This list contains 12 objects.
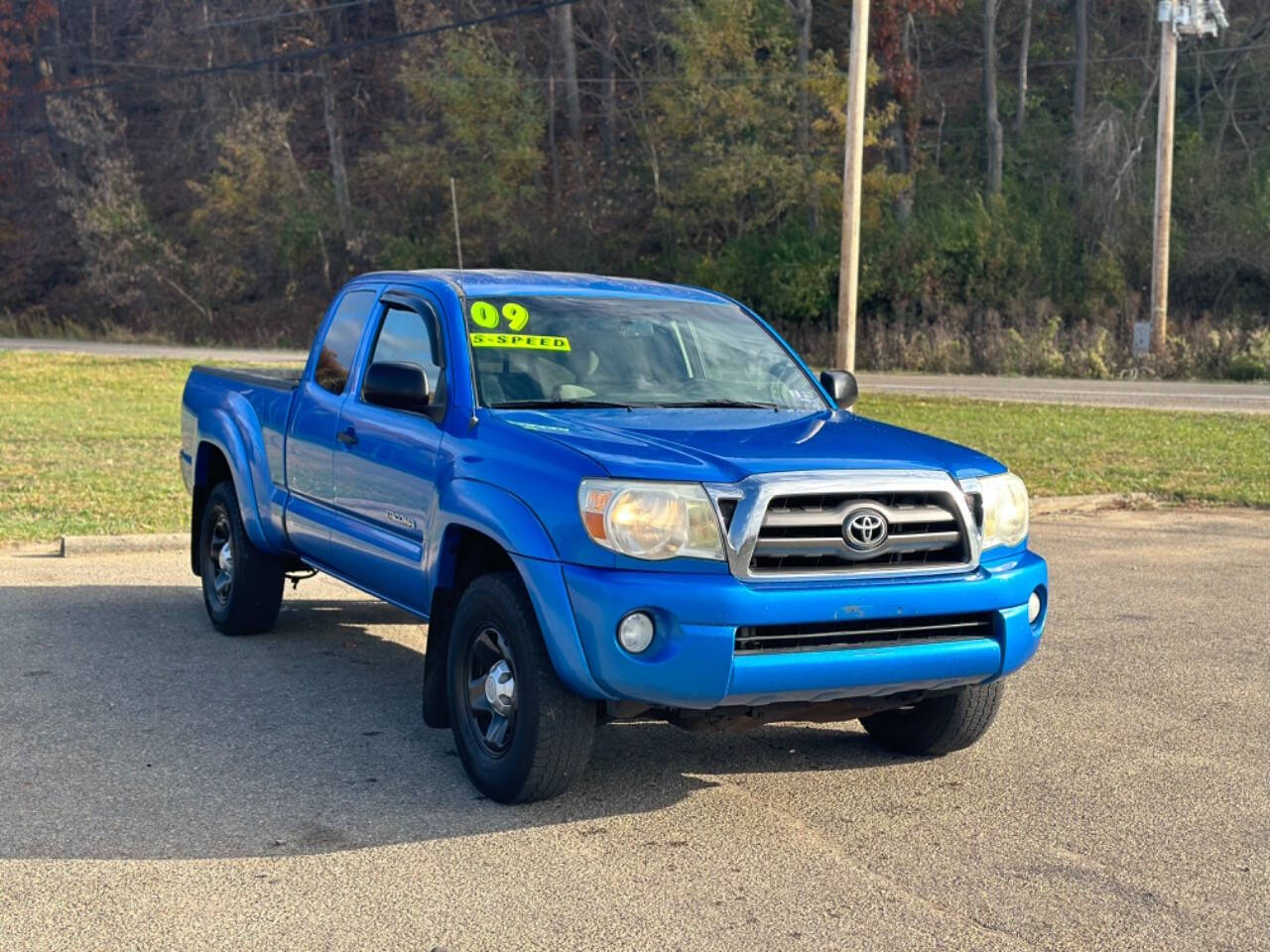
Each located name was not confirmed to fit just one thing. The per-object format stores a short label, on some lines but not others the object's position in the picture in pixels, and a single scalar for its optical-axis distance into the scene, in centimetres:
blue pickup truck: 521
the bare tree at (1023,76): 5006
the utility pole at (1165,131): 3231
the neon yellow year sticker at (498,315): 662
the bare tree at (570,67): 5406
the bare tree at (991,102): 4816
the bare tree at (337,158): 5675
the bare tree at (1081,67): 4888
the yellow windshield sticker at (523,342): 653
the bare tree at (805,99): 4675
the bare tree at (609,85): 5412
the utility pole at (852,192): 2183
